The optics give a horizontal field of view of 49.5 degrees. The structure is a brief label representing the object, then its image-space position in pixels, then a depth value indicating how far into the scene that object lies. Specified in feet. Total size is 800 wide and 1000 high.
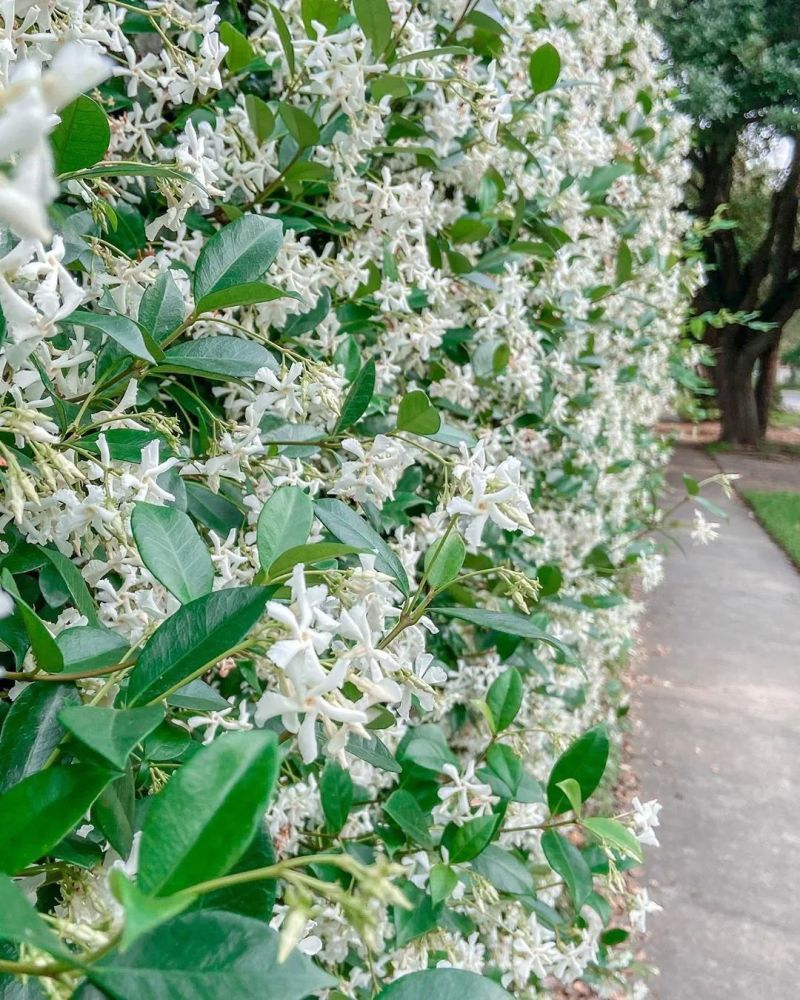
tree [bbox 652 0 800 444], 23.63
